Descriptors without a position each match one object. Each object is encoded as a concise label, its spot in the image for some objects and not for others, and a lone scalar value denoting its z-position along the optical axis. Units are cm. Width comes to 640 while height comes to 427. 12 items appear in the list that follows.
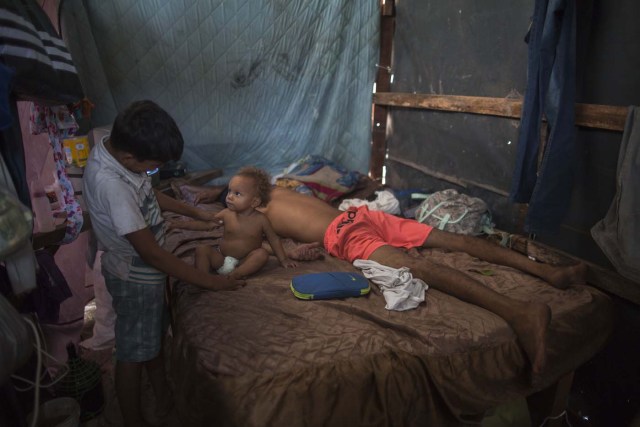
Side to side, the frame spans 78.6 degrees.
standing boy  154
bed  140
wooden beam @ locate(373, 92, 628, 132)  203
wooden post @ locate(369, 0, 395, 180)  411
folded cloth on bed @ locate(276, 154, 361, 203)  375
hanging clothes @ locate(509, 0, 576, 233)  207
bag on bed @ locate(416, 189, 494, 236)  282
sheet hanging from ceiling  356
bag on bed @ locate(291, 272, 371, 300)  191
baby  240
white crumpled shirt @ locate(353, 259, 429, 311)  188
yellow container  233
